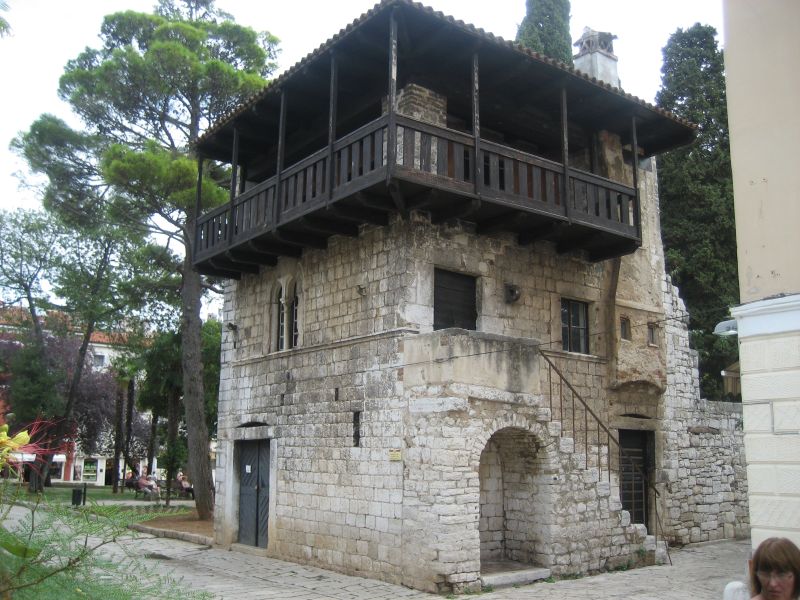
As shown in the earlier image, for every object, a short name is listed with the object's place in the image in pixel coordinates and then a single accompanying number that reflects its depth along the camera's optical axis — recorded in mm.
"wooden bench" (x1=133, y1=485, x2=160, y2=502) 26823
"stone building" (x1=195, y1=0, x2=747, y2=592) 10992
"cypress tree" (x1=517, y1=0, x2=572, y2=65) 21719
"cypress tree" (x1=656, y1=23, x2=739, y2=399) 21203
